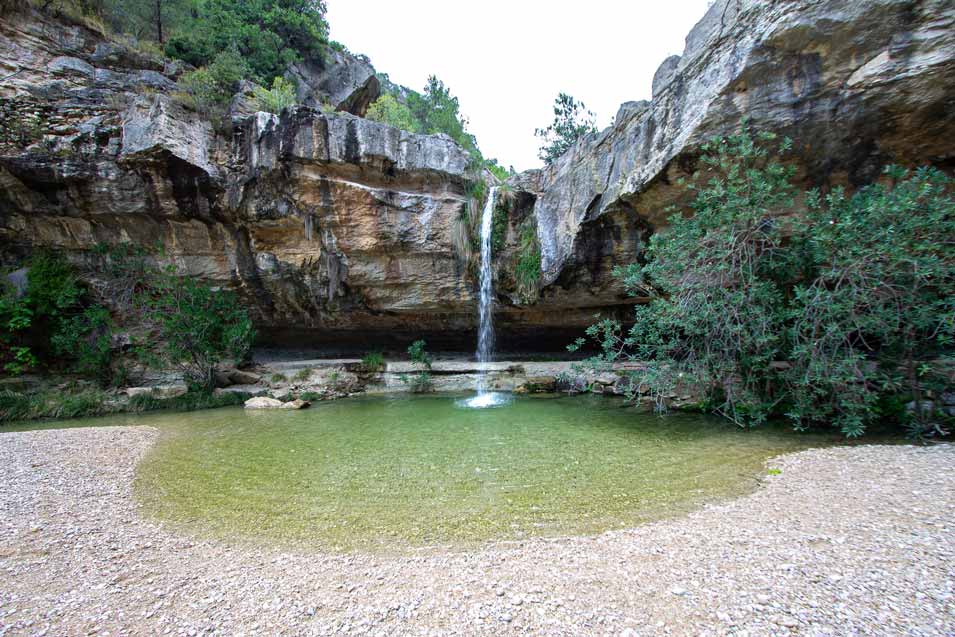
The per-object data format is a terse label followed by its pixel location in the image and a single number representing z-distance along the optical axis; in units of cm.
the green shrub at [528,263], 1255
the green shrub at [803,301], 523
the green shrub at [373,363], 1345
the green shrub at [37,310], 1080
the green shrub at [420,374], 1238
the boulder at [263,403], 999
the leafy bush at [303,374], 1271
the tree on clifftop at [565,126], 2431
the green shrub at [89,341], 1096
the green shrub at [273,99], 1312
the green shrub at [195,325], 1110
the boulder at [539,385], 1145
